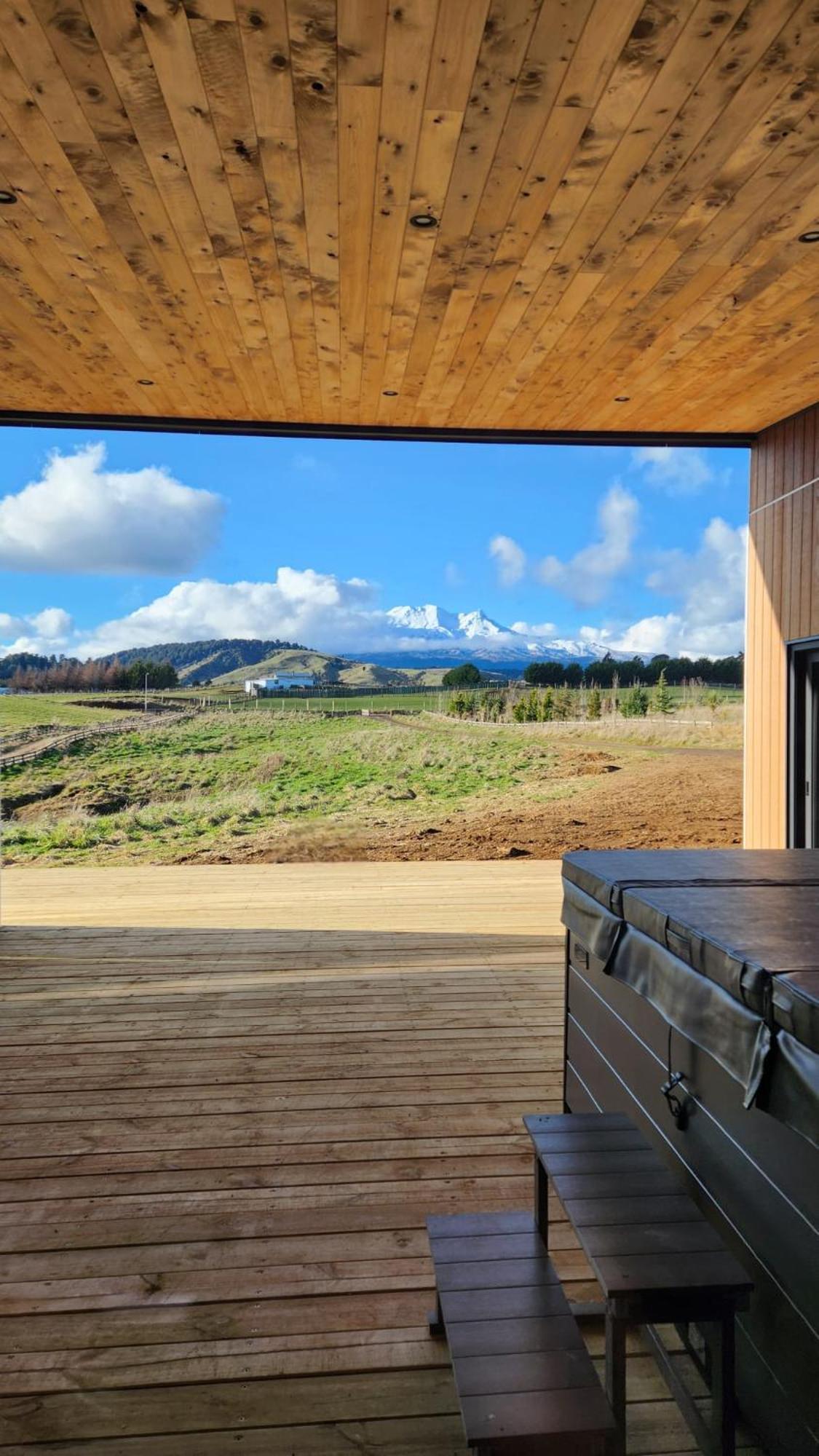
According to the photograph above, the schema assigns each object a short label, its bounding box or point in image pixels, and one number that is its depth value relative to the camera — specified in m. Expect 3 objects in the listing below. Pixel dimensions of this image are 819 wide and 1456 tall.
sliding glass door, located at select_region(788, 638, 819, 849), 5.24
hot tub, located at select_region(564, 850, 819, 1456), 1.31
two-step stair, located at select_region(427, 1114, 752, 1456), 1.34
